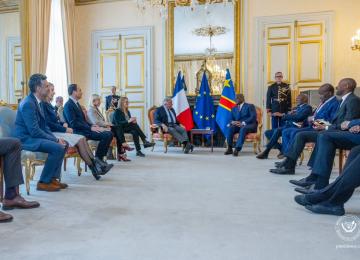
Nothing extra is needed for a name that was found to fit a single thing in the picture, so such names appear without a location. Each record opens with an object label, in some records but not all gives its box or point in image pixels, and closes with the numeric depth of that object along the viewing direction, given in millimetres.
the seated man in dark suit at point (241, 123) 7215
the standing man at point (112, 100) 8547
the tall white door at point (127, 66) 9383
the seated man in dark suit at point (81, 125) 5180
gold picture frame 8570
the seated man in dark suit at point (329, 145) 3441
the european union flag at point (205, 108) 8484
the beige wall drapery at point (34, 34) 7312
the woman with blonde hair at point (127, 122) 6767
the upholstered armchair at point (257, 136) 7277
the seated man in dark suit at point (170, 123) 7586
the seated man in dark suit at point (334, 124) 3840
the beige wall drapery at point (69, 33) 9000
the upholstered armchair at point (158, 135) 7621
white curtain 8508
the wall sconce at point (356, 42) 7312
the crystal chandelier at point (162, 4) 5598
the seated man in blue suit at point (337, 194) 2771
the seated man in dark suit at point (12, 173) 3193
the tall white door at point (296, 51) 8094
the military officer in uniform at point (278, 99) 7754
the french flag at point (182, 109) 8508
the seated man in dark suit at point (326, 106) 4871
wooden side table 8051
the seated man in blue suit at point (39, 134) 3885
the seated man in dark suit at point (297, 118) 5875
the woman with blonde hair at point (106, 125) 6031
